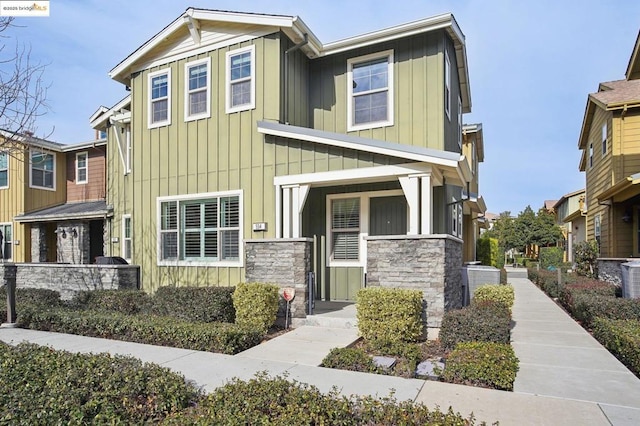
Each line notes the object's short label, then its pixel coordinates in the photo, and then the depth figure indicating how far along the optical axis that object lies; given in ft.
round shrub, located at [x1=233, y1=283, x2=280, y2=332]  23.81
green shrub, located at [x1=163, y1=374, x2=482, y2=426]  10.05
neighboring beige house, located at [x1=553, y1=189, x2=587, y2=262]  74.62
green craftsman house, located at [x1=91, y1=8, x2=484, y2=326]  27.35
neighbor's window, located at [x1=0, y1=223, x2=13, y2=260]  53.57
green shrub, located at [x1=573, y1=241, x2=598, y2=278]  47.47
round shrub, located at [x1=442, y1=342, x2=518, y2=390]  14.20
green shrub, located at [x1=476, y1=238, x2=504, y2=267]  62.95
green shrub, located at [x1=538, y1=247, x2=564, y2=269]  84.14
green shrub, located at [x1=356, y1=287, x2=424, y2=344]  20.61
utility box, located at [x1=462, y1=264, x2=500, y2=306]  29.81
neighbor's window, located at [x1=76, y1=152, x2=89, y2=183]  54.29
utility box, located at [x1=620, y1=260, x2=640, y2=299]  26.25
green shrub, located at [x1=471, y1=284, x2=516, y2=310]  25.61
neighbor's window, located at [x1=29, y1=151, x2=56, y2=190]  53.16
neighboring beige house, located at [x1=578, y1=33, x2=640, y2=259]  42.22
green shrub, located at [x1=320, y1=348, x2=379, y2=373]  16.31
